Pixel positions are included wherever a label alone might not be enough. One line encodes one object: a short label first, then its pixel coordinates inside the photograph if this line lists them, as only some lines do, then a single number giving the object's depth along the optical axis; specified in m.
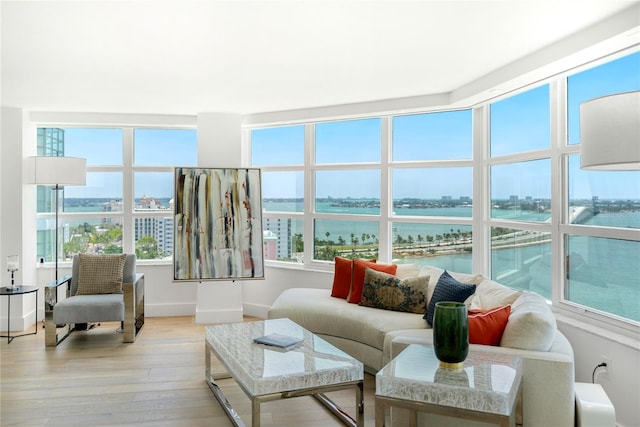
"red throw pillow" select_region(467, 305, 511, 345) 2.59
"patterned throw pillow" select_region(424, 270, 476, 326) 3.32
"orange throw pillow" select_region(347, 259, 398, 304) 4.21
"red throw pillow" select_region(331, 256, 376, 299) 4.43
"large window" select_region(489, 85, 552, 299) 3.71
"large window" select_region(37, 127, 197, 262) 5.82
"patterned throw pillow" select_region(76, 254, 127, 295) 4.83
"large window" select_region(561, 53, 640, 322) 2.91
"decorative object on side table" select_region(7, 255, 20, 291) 4.68
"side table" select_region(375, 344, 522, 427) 2.02
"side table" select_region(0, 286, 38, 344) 4.47
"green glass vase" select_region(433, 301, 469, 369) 2.25
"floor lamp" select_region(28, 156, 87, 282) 4.90
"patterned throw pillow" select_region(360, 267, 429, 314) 3.88
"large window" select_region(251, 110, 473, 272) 4.75
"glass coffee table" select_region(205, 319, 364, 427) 2.51
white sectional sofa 2.32
